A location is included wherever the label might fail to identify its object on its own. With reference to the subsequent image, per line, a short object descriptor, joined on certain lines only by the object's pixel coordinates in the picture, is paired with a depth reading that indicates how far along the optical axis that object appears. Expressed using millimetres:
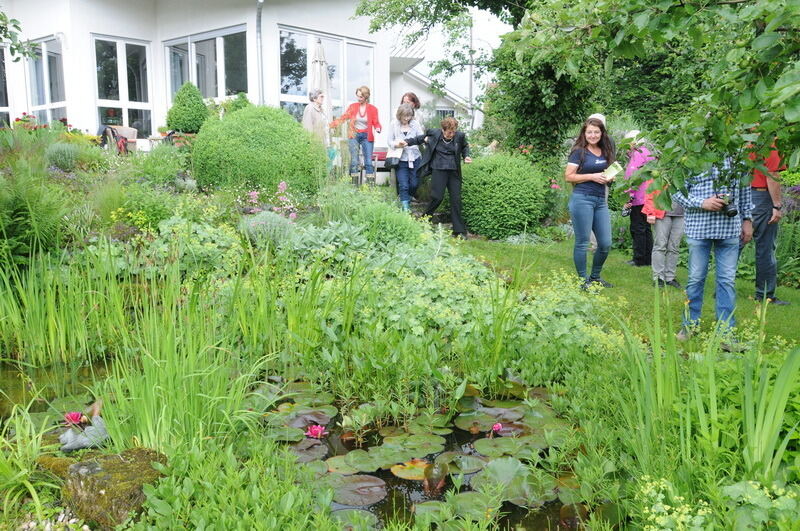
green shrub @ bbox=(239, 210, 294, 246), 6105
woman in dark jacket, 9641
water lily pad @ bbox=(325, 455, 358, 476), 2506
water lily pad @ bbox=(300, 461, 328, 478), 2452
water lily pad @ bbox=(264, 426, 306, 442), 2697
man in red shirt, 5512
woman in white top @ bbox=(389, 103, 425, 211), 9953
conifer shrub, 13547
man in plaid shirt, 4602
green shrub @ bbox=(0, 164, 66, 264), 4281
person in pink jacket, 7934
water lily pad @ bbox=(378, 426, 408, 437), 2859
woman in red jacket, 11320
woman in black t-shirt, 6262
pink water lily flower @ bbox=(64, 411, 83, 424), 2634
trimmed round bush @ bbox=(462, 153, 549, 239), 10070
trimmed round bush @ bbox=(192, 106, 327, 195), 8367
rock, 2082
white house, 14508
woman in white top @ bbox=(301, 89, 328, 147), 10945
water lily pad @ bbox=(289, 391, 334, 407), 3162
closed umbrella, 12094
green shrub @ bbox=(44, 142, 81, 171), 9547
